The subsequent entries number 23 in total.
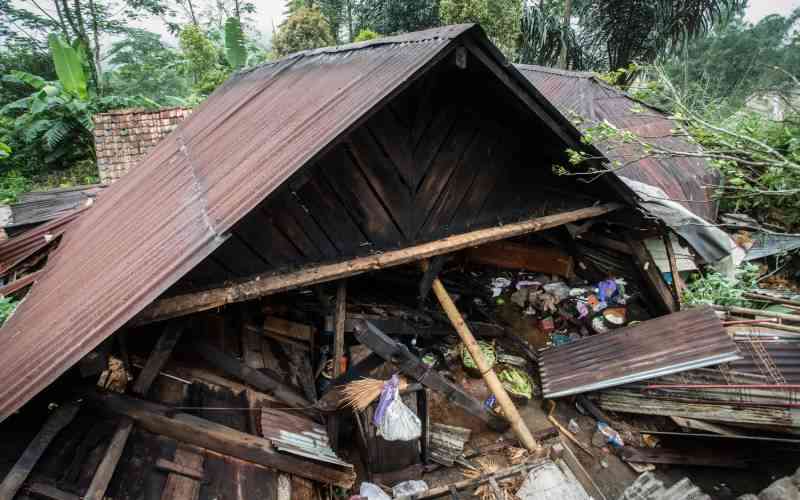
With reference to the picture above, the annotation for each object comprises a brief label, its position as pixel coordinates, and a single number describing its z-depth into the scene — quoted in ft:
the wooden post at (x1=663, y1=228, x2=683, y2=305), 17.19
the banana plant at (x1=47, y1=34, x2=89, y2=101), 38.09
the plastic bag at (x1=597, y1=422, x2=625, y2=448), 15.16
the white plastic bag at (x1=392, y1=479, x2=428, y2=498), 12.69
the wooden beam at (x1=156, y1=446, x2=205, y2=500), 8.31
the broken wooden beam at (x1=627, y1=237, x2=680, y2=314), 16.87
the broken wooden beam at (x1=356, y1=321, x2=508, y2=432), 11.41
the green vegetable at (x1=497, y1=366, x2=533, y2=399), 16.34
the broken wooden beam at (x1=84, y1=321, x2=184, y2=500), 7.30
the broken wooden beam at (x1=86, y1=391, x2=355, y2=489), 8.68
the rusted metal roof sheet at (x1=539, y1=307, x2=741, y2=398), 13.97
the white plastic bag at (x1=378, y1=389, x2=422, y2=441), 11.85
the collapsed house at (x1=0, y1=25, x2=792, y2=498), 8.05
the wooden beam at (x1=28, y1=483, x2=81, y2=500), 6.80
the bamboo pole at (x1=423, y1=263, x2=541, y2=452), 12.82
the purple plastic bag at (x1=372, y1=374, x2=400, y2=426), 12.00
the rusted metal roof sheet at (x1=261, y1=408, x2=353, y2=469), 10.38
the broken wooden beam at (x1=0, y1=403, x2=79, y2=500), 6.57
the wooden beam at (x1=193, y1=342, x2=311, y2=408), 10.96
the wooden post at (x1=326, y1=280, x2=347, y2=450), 12.54
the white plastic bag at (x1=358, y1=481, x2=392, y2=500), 12.09
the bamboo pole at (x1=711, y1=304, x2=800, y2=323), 14.98
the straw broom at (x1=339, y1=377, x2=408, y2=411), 12.13
